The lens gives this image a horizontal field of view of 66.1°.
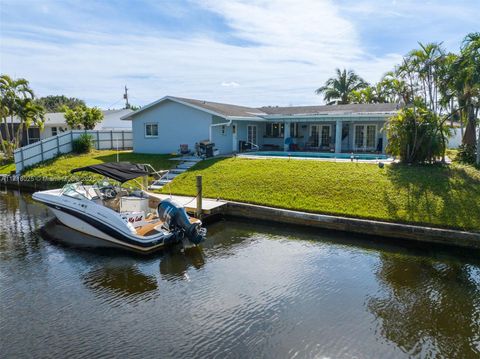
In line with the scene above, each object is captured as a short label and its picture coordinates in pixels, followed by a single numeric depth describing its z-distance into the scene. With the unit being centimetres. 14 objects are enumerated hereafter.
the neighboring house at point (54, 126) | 3531
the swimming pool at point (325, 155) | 2025
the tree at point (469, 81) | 1528
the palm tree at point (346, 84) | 3931
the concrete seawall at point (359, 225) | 1059
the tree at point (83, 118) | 3158
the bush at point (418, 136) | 1619
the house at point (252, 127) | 2244
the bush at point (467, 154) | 1729
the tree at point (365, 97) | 3212
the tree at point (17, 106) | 2514
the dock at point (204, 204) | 1294
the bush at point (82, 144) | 2530
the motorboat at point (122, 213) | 994
